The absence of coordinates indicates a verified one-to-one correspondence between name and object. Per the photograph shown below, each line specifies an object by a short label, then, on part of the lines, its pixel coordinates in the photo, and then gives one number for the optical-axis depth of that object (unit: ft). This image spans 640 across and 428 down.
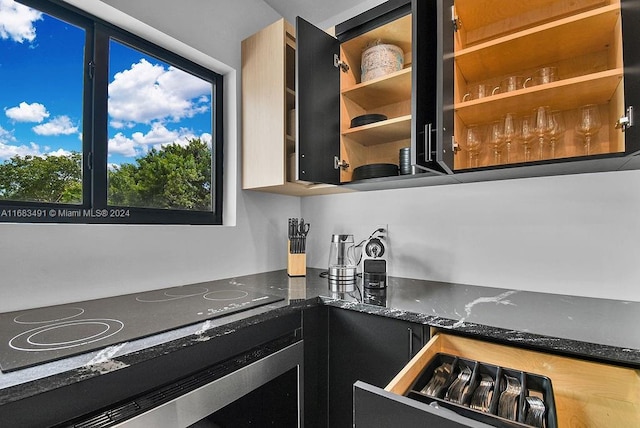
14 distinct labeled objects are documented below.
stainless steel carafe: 5.24
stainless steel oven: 2.54
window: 4.00
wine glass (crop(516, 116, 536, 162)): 4.42
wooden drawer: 2.75
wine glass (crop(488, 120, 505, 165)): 4.68
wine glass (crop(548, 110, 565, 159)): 4.30
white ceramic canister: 5.38
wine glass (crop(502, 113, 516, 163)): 4.54
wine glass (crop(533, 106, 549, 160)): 4.30
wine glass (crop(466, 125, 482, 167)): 4.81
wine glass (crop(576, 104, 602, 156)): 4.12
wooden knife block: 6.14
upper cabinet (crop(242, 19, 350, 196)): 5.52
